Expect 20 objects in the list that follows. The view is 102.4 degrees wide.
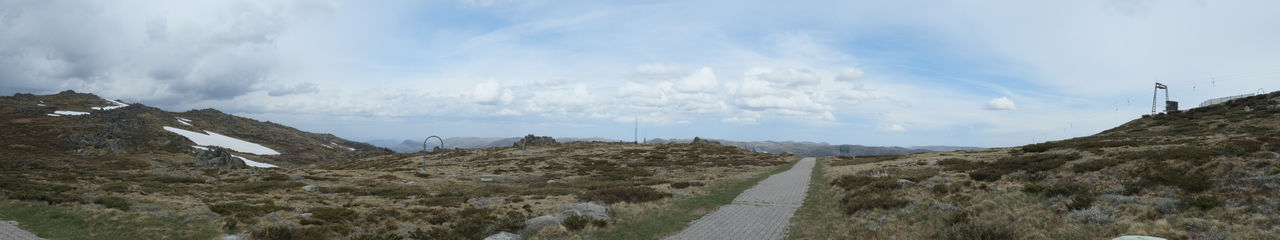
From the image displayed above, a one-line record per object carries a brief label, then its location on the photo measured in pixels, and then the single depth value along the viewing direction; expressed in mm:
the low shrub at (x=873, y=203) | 21953
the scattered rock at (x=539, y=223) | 19047
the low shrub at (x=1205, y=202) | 14586
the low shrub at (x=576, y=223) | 19641
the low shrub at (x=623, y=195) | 27875
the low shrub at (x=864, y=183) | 28469
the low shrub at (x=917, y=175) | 32094
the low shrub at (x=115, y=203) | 23225
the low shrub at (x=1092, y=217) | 15078
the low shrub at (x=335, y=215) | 22155
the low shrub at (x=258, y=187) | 38938
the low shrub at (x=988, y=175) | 28819
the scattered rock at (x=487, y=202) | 28402
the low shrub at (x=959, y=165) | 37812
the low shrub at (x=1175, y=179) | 17500
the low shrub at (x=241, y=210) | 21906
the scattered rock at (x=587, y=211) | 21523
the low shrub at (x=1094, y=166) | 25875
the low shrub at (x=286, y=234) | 18266
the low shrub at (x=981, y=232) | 14320
